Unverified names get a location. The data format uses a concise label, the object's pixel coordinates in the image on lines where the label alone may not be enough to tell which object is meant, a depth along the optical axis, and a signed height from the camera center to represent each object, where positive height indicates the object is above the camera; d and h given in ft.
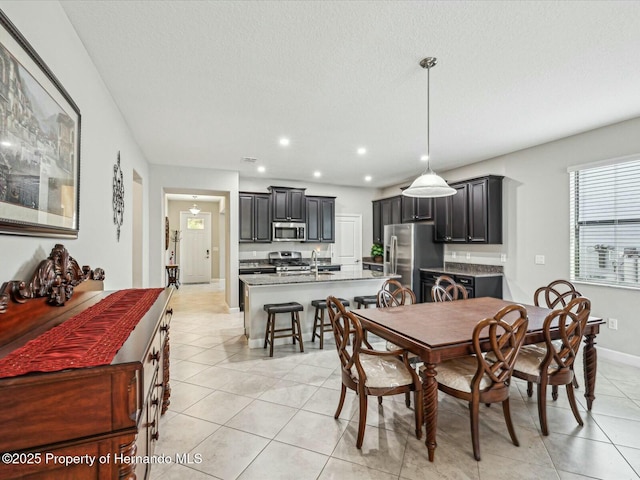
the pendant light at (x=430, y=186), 9.77 +1.71
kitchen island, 13.56 -2.26
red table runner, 2.93 -1.12
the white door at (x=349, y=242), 26.22 -0.01
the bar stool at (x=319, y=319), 13.38 -3.43
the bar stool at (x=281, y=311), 12.65 -3.10
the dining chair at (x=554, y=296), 9.61 -2.05
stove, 21.89 -1.40
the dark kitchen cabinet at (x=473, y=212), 16.71 +1.64
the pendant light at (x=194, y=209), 31.50 +3.22
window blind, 11.91 +0.77
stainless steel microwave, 22.61 +0.70
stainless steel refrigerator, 19.58 -0.63
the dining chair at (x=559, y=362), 7.34 -2.85
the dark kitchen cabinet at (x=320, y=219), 23.76 +1.72
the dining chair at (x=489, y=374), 6.44 -2.86
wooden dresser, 2.74 -1.60
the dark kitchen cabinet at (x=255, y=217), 21.65 +1.70
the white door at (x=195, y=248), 33.81 -0.67
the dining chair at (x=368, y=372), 7.00 -2.98
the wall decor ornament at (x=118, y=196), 10.38 +1.54
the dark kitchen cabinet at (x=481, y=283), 16.11 -2.12
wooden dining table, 6.58 -2.07
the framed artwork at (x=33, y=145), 4.08 +1.47
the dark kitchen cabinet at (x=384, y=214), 23.38 +2.15
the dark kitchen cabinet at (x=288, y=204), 22.50 +2.68
